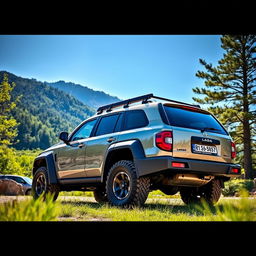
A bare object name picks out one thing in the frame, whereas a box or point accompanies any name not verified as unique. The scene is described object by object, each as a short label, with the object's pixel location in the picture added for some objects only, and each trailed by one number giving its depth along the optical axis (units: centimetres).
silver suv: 515
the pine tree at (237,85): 2073
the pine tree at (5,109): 2372
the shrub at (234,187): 1468
